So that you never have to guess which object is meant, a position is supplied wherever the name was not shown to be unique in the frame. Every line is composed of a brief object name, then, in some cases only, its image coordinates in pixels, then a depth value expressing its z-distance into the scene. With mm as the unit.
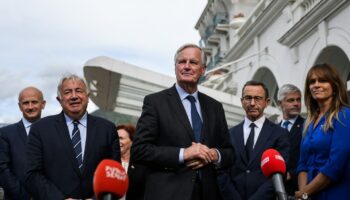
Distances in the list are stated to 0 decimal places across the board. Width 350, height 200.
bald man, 5258
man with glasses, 4695
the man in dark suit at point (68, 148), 4070
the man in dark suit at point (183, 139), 3721
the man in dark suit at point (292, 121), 5241
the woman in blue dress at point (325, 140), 3826
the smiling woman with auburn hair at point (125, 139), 6586
